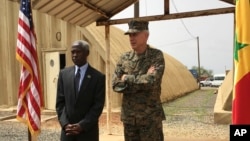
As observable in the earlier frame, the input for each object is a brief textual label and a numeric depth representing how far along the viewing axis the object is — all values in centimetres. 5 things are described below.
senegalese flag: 223
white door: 1170
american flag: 386
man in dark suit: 335
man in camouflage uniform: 326
